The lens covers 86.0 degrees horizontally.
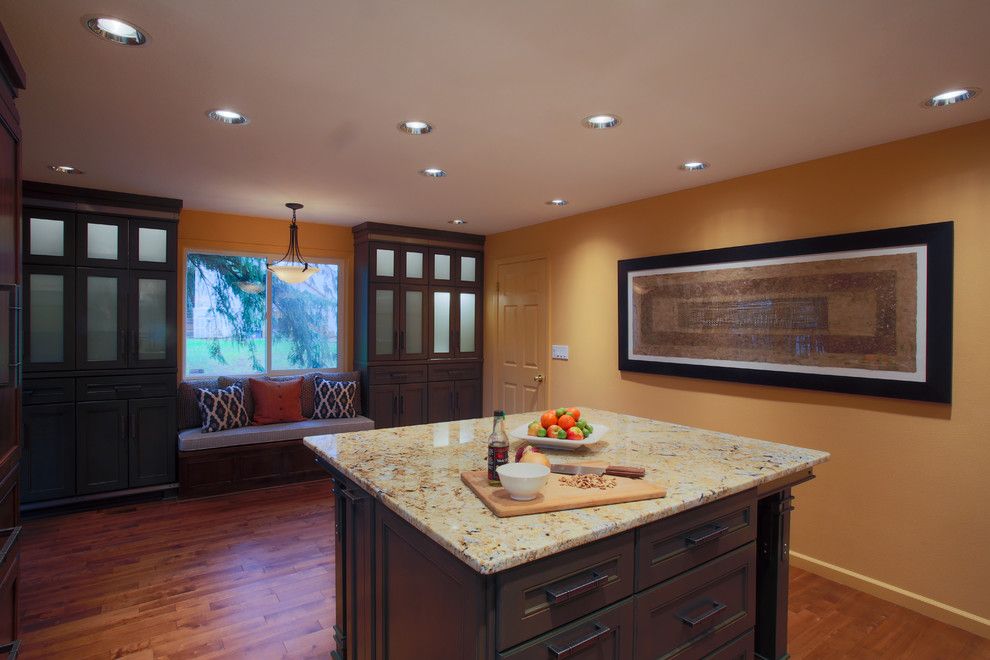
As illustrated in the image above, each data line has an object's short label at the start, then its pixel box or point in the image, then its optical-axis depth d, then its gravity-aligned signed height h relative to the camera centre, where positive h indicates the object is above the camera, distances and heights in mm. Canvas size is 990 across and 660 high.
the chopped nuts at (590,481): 1642 -495
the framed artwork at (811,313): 2672 +74
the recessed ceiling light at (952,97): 2180 +965
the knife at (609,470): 1760 -488
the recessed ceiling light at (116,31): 1727 +978
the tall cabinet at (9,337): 1601 -48
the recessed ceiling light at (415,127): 2584 +976
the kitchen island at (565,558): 1260 -656
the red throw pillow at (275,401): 4734 -704
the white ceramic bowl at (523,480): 1457 -429
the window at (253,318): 4820 +50
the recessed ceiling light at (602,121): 2496 +971
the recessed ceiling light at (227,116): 2459 +975
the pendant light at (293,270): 4379 +441
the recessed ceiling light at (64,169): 3408 +996
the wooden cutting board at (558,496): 1443 -496
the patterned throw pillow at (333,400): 5023 -724
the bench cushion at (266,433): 4266 -928
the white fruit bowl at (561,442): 2107 -473
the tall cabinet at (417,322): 5277 +17
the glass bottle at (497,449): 1644 -388
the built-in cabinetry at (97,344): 3873 -163
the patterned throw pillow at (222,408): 4461 -724
